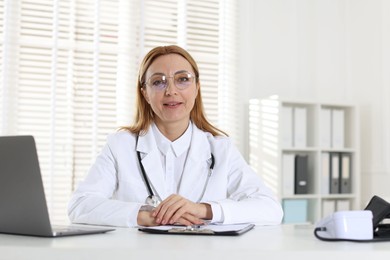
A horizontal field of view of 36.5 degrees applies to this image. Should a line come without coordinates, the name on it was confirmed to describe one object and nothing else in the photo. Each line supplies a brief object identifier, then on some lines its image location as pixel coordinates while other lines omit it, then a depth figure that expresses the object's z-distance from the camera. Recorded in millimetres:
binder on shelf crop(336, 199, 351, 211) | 4590
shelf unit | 4297
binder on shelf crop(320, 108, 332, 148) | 4496
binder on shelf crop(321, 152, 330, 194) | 4445
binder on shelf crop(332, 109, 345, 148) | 4547
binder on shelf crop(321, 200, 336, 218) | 4539
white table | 1083
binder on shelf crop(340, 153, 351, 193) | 4539
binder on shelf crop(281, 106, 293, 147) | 4340
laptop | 1277
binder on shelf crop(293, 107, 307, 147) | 4387
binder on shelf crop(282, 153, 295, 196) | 4324
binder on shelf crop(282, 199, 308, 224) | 4352
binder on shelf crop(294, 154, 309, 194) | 4367
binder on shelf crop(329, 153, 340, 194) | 4500
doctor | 2289
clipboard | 1368
